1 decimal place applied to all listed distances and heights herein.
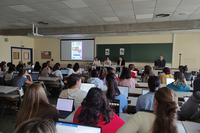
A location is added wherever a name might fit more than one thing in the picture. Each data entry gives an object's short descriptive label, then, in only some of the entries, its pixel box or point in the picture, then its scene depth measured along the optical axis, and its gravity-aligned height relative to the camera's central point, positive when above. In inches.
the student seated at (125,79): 143.9 -20.5
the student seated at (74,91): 88.0 -21.0
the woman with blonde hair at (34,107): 55.2 -19.7
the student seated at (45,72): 225.5 -21.2
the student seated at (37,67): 299.9 -17.8
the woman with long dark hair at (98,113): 50.3 -19.7
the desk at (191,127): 60.5 -29.7
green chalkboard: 346.0 +21.8
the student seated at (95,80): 138.4 -20.5
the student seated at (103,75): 164.1 -18.7
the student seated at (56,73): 211.9 -21.3
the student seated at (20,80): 146.8 -23.3
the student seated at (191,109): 74.4 -27.2
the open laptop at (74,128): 40.0 -20.3
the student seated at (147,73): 169.9 -15.8
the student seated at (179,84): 122.7 -20.9
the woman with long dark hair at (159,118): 41.5 -18.1
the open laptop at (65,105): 80.0 -26.6
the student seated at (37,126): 23.4 -11.7
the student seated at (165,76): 168.2 -18.3
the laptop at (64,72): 257.8 -23.8
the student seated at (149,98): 81.7 -22.2
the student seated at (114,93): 85.5 -20.7
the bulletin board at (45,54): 443.4 +14.1
